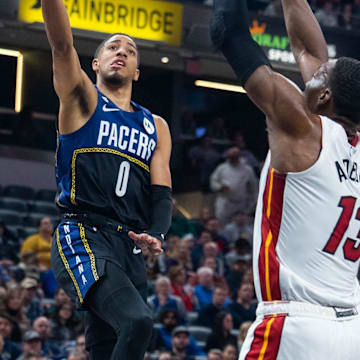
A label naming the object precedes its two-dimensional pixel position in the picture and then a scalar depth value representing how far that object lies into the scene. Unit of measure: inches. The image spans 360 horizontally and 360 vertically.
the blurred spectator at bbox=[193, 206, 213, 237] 634.8
